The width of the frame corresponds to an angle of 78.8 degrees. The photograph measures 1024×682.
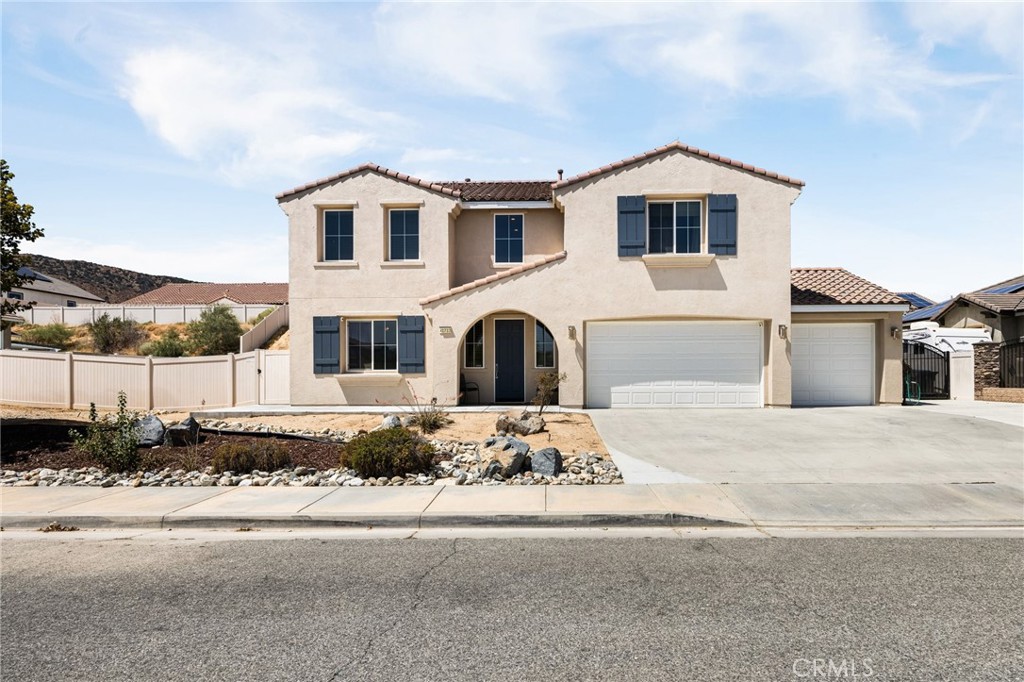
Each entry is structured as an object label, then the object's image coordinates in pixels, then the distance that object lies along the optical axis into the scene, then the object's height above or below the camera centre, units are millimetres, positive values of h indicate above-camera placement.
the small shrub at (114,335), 30594 +335
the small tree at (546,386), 14506 -1061
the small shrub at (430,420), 13703 -1777
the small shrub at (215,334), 28297 +353
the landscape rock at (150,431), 11336 -1656
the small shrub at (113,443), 9844 -1645
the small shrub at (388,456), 9414 -1756
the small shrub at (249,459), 9680 -1852
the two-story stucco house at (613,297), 16328 +1163
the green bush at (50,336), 30250 +285
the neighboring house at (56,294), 47812 +3852
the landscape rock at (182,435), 11560 -1746
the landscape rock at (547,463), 9484 -1884
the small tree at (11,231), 11625 +2117
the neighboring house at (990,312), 23109 +1101
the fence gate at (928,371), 20594 -1034
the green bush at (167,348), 27000 -283
